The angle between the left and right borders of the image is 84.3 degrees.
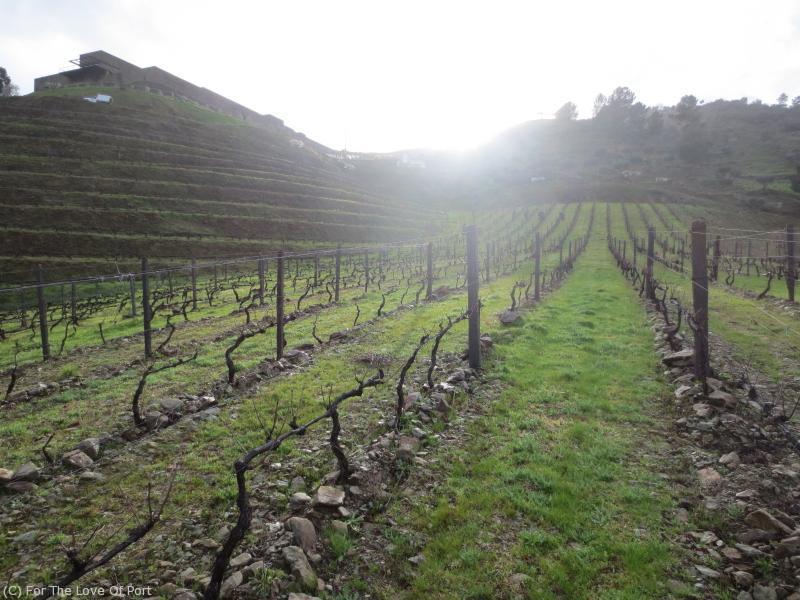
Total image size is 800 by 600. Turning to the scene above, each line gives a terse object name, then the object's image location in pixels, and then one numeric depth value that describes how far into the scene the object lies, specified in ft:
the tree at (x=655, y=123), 465.88
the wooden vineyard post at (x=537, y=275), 61.34
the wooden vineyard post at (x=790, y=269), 52.09
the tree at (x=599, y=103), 578.66
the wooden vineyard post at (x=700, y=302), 25.79
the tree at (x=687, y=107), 459.73
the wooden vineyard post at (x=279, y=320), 34.86
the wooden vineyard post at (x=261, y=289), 69.21
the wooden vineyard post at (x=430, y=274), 66.92
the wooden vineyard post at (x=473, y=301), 31.40
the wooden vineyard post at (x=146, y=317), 40.58
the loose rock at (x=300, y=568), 12.65
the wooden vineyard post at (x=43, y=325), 44.65
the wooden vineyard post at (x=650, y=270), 56.13
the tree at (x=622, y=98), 538.88
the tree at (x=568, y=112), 599.98
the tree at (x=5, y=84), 332.19
